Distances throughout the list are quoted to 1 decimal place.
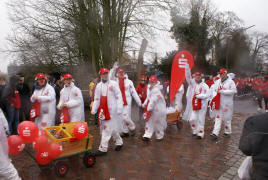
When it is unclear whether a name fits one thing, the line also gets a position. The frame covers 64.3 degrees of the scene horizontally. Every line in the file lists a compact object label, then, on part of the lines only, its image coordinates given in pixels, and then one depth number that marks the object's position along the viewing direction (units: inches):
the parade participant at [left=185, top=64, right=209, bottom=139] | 230.1
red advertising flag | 248.0
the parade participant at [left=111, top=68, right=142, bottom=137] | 246.9
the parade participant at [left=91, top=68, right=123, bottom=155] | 182.9
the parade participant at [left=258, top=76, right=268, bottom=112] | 394.0
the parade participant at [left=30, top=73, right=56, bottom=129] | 187.8
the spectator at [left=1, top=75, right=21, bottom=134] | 207.0
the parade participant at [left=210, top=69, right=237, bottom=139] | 232.4
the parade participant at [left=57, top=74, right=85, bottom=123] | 189.8
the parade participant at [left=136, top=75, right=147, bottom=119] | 297.4
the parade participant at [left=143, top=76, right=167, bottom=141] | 218.7
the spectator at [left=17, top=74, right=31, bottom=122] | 243.4
